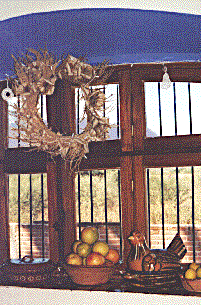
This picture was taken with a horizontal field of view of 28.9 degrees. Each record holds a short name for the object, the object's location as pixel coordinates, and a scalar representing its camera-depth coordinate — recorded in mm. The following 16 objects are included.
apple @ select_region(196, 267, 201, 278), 1985
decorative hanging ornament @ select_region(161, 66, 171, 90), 2234
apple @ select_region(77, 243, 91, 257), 2252
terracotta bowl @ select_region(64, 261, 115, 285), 2123
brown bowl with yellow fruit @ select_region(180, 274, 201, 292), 1955
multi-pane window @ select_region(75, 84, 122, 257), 3345
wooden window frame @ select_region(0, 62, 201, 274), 2307
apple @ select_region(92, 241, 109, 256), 2244
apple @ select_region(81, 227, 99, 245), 2305
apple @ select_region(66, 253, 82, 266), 2207
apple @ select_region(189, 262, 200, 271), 2018
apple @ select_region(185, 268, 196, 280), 1976
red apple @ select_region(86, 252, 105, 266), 2160
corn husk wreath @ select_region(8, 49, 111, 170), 2125
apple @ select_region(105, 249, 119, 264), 2252
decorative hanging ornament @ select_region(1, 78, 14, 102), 2346
